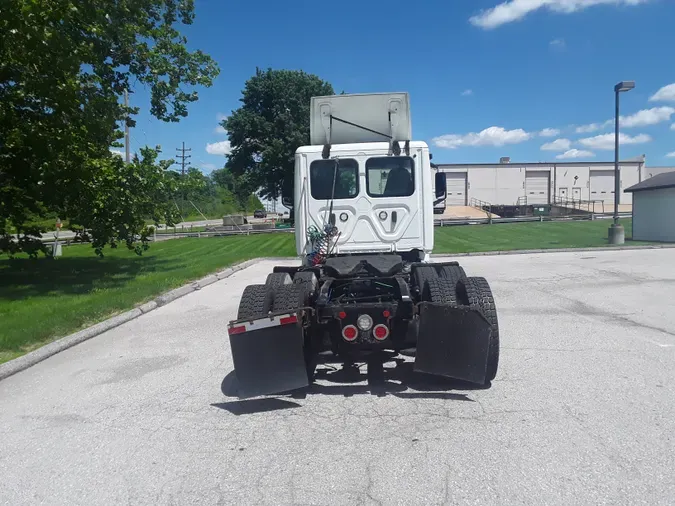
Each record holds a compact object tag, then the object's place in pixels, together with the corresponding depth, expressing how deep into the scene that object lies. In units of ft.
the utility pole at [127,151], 106.11
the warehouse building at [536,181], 233.55
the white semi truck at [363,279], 17.71
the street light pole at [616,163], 80.84
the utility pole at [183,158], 281.00
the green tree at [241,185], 155.84
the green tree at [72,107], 39.37
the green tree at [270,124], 143.84
